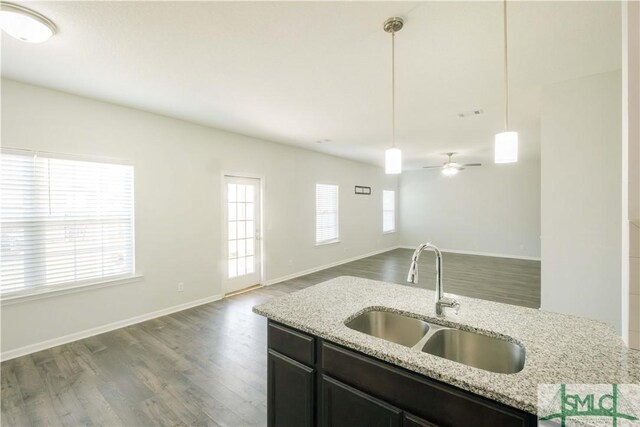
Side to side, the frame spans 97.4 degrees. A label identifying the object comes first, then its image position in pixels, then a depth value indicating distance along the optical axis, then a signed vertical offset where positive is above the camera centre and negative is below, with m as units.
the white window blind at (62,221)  2.75 -0.11
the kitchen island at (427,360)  1.00 -0.61
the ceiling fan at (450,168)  6.56 +0.99
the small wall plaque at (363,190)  7.99 +0.60
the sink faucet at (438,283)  1.54 -0.41
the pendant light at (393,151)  1.88 +0.40
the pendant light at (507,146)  1.49 +0.34
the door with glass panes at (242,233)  4.75 -0.39
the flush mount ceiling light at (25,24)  1.73 +1.23
